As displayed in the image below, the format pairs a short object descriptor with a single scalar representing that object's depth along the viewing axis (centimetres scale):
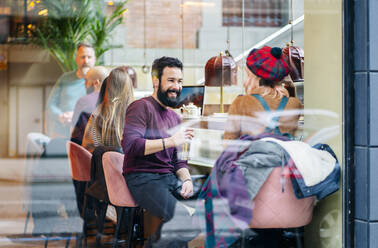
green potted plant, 344
